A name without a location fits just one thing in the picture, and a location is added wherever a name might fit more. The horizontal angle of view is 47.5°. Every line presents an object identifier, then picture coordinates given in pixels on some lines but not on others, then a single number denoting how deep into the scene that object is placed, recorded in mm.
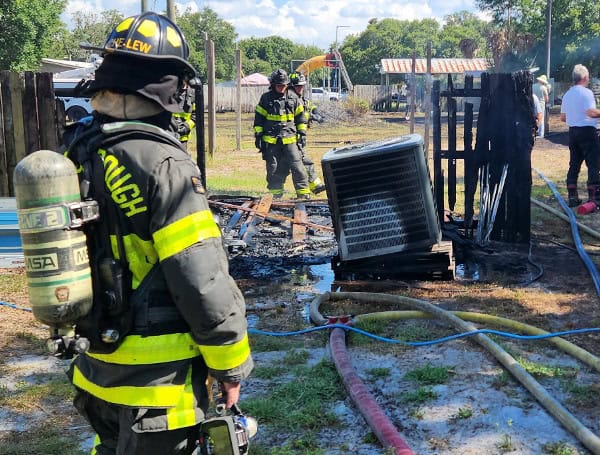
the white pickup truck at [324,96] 45747
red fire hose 3248
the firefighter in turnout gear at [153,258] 2041
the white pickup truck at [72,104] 18484
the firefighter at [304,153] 10969
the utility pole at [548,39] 27778
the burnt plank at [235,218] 8671
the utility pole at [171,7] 11891
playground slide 32903
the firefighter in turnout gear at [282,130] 11039
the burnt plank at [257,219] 8250
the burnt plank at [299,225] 8164
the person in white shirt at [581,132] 9984
